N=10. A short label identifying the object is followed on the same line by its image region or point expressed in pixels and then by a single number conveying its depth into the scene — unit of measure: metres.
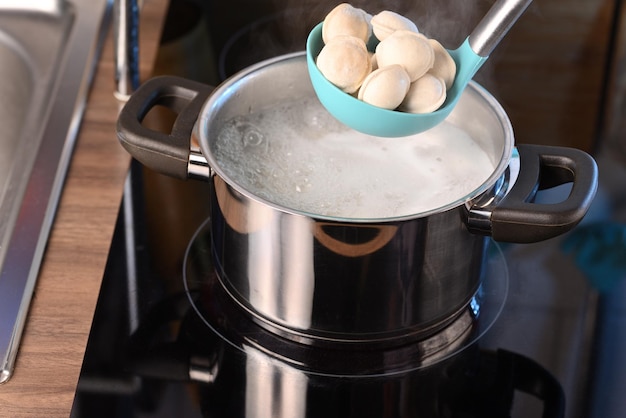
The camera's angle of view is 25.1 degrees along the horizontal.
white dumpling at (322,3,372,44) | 0.86
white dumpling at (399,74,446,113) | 0.85
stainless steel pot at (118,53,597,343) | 0.82
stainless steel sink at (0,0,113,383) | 0.91
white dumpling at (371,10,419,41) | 0.87
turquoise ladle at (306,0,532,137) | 0.84
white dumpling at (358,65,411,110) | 0.84
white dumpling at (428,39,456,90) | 0.87
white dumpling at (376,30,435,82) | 0.84
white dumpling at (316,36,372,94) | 0.84
